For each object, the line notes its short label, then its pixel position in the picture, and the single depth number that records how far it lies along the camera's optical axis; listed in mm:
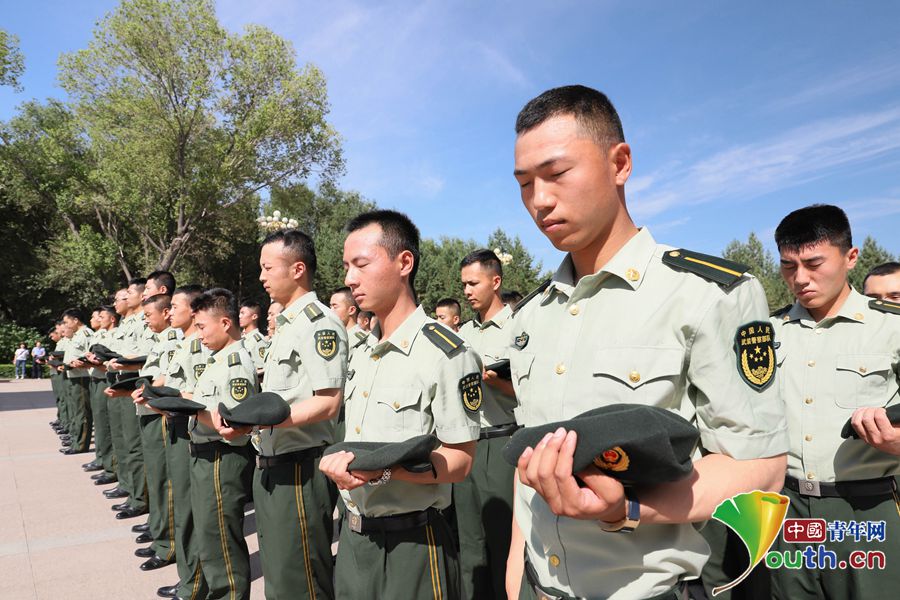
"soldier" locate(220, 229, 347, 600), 3289
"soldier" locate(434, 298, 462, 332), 7375
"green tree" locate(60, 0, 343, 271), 22672
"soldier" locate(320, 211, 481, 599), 2338
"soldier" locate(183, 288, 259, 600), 3850
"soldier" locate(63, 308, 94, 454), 9688
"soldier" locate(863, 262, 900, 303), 4016
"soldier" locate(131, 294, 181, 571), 5137
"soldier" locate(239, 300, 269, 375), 6138
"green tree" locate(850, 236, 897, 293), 38781
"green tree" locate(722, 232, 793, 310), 44612
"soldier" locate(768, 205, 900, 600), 2650
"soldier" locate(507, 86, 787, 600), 1180
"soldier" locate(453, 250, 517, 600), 4242
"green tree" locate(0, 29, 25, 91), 20641
